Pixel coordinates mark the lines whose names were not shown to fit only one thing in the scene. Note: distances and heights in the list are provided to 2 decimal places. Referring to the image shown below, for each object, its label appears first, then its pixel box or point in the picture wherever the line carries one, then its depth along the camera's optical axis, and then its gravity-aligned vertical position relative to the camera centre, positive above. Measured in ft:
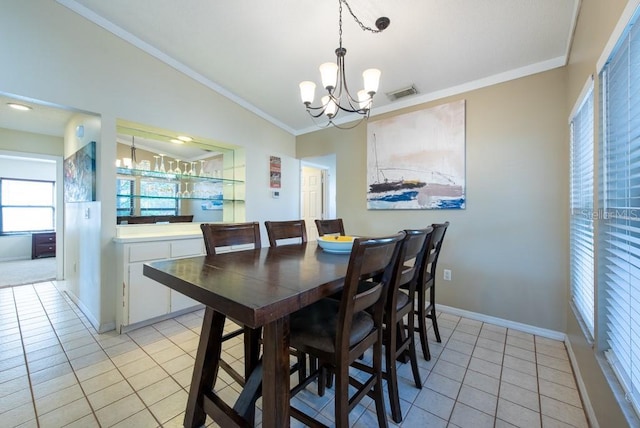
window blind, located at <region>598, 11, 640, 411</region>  3.07 +0.05
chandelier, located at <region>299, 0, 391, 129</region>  5.65 +3.01
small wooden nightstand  18.92 -2.48
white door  18.33 +1.07
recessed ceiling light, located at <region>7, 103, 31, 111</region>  8.84 +3.70
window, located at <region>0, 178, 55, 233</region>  18.71 +0.45
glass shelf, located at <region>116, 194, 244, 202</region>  9.17 +0.58
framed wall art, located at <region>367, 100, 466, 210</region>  8.97 +2.04
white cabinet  7.88 -2.37
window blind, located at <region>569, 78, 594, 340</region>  5.07 +0.01
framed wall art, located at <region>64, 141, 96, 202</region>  8.29 +1.34
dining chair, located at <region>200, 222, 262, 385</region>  4.65 -0.66
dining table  2.86 -1.00
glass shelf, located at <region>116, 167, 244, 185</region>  8.87 +1.42
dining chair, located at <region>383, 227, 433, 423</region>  4.37 -1.82
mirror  9.13 +1.37
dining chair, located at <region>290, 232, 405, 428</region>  3.31 -1.73
